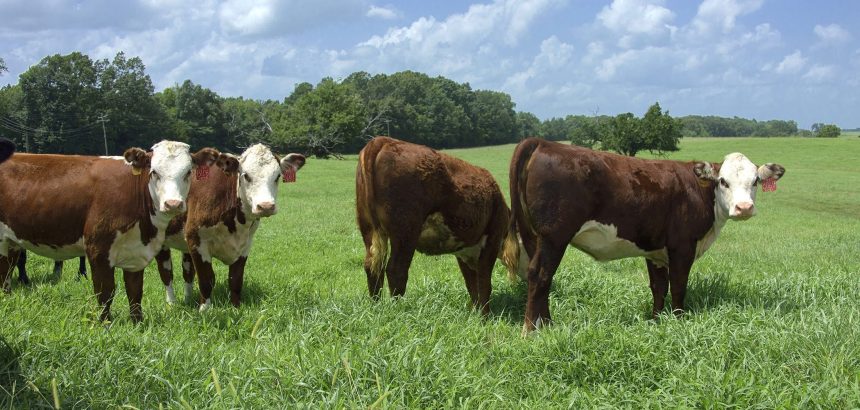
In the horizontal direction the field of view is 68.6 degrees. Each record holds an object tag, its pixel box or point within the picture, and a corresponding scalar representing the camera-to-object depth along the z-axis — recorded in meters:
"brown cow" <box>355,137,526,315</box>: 6.50
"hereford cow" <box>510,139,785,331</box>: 6.14
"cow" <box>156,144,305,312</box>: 7.05
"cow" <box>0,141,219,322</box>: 6.02
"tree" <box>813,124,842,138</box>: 100.25
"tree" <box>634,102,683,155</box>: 49.28
